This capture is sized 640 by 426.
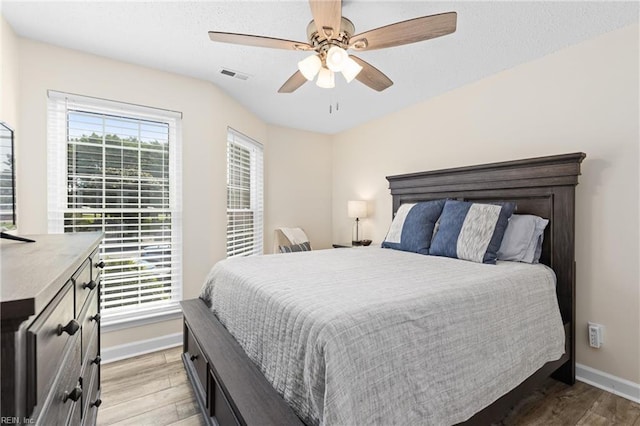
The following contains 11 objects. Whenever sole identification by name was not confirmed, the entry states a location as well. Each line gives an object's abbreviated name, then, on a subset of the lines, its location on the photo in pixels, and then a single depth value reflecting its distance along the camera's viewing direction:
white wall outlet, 2.13
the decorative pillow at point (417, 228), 2.62
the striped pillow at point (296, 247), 3.87
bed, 1.06
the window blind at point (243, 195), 3.58
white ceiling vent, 2.72
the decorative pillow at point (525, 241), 2.17
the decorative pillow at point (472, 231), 2.15
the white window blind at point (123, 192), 2.38
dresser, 0.53
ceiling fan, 1.51
